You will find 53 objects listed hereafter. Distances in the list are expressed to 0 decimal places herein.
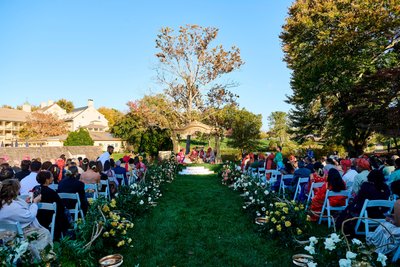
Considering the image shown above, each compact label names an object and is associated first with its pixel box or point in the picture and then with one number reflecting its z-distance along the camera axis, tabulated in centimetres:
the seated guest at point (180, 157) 2031
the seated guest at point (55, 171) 780
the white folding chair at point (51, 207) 439
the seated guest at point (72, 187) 584
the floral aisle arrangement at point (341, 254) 262
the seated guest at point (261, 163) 1200
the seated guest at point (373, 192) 516
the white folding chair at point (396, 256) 409
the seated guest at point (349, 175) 748
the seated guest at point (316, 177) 730
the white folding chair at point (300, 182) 807
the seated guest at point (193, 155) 2301
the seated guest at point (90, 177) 732
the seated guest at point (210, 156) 2331
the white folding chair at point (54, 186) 639
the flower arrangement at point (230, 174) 1243
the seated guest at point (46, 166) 726
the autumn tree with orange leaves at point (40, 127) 5162
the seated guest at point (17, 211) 368
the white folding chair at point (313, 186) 702
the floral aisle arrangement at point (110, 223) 325
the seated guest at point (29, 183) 638
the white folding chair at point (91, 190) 685
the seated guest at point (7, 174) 618
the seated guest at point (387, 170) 869
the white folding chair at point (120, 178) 948
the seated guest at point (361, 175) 639
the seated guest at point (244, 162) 1347
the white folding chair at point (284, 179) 891
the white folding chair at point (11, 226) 365
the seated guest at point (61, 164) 987
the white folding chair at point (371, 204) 473
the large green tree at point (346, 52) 1755
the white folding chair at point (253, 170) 976
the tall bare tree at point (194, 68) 2662
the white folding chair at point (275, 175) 961
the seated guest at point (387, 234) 413
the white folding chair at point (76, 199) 554
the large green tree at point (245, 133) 2600
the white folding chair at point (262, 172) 898
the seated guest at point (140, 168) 1176
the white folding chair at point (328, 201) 606
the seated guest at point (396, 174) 702
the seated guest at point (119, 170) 975
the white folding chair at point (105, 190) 777
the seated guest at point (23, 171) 750
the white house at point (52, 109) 7245
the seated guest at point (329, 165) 901
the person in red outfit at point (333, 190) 618
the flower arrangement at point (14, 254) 259
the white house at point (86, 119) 6612
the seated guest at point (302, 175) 816
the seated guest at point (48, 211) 467
